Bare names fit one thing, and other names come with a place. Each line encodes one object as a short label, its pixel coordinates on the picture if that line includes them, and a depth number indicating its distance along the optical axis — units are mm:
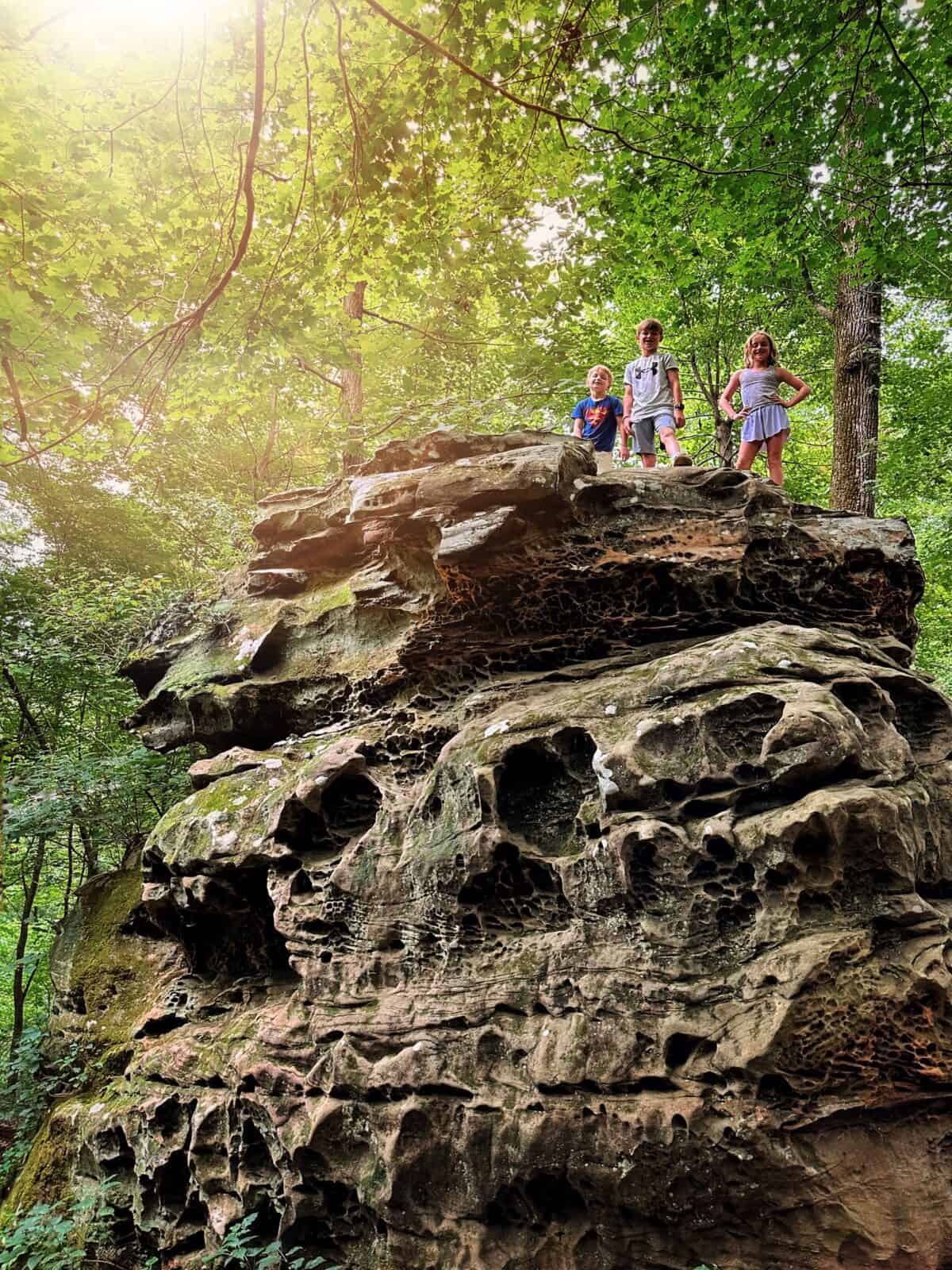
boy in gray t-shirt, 7777
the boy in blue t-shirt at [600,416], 8516
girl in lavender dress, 7594
